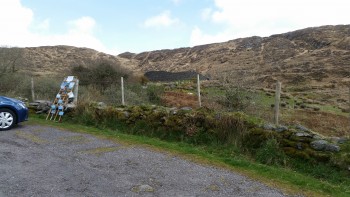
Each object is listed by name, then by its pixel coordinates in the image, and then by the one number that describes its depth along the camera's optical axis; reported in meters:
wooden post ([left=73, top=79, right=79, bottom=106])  12.97
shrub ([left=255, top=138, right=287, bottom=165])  7.51
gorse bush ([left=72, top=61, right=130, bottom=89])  22.31
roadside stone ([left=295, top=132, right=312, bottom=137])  7.69
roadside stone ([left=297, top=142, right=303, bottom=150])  7.52
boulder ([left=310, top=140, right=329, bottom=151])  7.24
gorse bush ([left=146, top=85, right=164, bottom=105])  18.18
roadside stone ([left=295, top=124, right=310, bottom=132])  8.12
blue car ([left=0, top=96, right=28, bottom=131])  10.59
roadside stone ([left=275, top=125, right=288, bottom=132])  8.02
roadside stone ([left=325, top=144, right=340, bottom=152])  7.08
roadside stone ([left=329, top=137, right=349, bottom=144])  7.48
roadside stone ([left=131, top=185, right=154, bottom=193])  5.42
